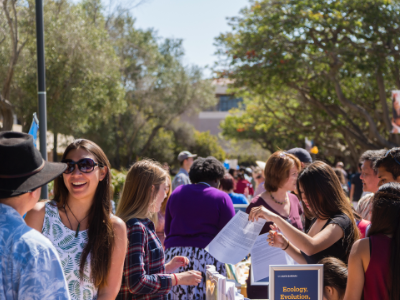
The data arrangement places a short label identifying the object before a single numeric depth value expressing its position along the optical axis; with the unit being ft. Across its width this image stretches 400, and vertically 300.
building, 186.70
